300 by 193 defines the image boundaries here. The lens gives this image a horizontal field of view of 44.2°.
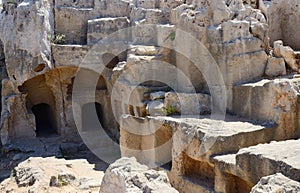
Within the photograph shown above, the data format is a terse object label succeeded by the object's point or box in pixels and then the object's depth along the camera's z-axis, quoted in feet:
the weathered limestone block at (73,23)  47.37
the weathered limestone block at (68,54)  45.09
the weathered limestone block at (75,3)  47.36
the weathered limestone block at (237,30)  31.58
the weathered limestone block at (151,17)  42.83
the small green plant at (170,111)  31.65
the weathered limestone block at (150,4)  45.37
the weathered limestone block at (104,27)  45.85
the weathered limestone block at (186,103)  31.63
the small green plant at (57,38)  45.31
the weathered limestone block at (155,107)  32.14
